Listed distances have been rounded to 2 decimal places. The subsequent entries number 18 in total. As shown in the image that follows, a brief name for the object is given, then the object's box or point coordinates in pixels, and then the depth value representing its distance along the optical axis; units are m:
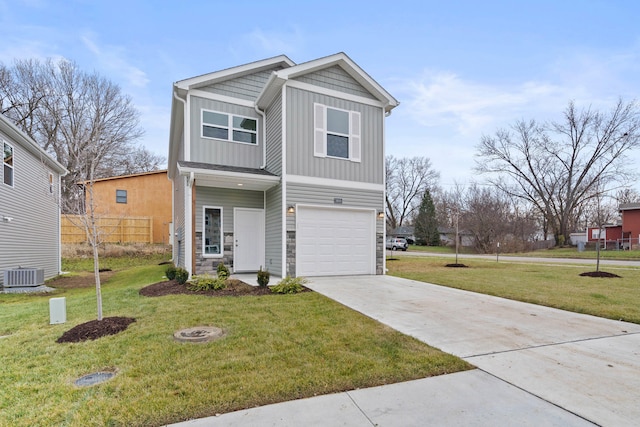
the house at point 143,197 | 20.39
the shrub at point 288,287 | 6.81
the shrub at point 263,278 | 7.12
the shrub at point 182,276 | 7.65
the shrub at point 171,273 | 8.20
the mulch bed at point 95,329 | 4.00
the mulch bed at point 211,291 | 6.73
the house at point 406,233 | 41.73
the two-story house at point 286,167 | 8.95
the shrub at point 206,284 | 7.00
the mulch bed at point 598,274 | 9.80
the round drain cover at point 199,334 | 3.86
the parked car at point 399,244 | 32.04
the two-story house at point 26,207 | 9.75
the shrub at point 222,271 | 7.75
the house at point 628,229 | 25.19
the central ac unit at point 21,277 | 9.53
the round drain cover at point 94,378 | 2.80
